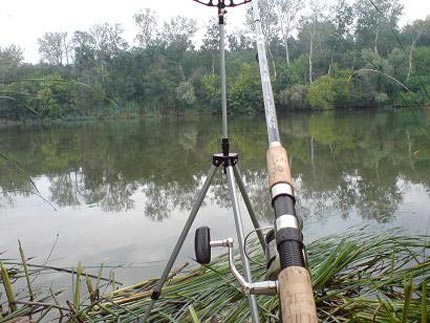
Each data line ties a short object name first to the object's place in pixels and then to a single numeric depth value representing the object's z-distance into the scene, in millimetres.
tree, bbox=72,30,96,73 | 28478
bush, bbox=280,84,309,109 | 20719
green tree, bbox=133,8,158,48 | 31016
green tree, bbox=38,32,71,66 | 29016
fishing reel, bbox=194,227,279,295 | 638
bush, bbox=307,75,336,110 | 19255
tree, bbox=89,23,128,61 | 29203
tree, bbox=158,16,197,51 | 29266
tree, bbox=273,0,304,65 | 21281
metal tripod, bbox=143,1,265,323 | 1387
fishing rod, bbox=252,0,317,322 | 520
